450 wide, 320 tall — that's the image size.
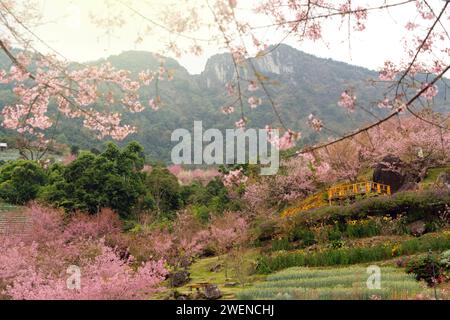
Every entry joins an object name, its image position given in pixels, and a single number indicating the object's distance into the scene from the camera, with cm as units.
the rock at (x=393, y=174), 2016
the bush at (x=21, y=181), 2764
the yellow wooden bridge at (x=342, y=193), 1927
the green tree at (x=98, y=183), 2545
